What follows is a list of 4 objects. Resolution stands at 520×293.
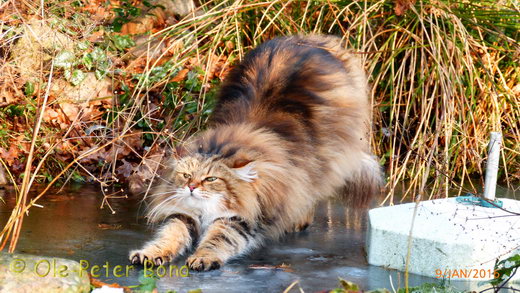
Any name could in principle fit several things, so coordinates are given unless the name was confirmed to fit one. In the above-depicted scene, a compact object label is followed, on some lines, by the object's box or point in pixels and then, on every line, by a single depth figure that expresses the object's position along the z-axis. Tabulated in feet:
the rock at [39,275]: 19.06
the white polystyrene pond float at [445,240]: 23.03
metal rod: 25.40
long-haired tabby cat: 26.23
